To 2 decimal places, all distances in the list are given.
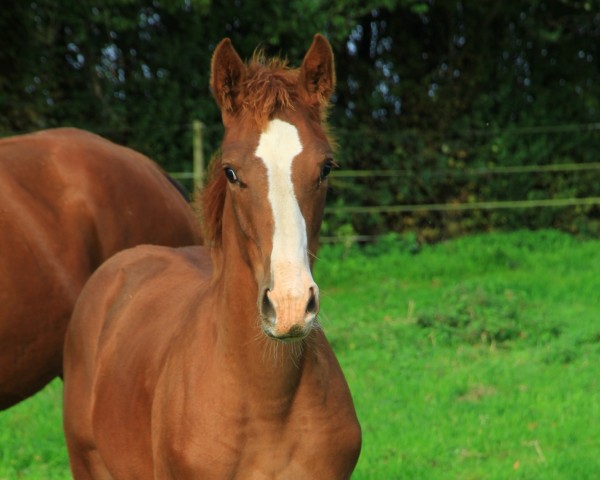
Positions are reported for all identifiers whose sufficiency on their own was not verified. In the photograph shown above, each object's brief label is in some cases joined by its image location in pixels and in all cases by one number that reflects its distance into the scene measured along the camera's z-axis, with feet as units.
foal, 20.63
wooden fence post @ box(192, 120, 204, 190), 78.64
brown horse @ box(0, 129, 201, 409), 35.32
